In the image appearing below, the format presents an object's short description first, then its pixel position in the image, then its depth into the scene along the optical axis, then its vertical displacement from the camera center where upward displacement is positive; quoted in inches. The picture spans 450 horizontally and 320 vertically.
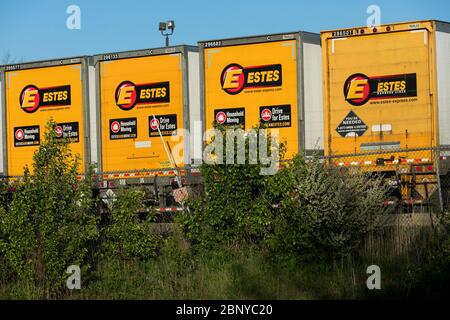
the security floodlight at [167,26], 1141.7 +196.2
